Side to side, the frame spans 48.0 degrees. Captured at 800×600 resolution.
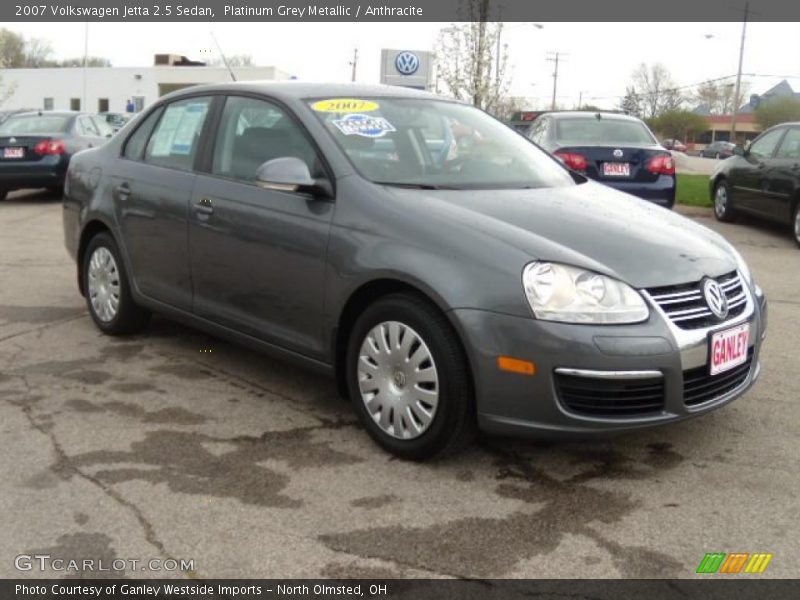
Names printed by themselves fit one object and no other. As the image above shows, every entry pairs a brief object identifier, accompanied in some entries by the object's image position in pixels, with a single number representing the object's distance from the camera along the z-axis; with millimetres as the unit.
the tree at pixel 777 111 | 68750
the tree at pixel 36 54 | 93188
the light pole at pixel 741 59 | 50844
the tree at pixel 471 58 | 23594
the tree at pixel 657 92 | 85062
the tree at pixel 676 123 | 76875
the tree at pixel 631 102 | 82612
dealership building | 65125
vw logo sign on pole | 31688
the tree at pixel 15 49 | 79438
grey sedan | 3398
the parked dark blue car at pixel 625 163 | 10117
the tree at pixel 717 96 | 89438
